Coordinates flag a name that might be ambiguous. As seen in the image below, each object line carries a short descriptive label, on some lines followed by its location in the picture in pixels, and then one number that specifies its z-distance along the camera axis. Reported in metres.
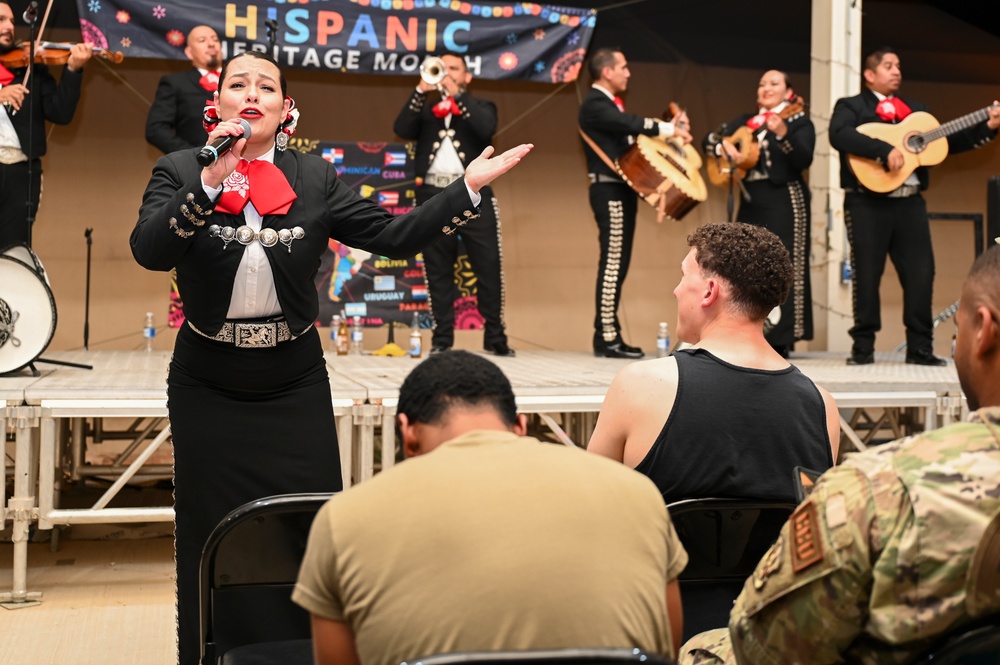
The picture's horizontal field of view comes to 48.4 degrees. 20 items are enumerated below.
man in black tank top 2.09
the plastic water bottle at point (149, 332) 7.29
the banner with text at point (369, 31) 7.02
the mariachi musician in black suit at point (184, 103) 6.62
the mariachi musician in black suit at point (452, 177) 6.75
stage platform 4.15
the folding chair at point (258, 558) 1.89
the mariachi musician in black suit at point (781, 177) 6.71
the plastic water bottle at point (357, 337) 7.32
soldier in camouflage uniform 1.33
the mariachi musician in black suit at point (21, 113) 6.12
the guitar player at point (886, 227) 6.27
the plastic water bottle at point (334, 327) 7.17
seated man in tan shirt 1.29
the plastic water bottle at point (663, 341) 7.06
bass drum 4.75
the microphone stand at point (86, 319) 7.28
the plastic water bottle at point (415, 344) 6.80
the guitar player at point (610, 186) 6.69
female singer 2.68
